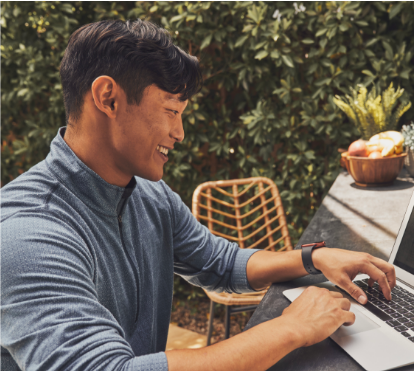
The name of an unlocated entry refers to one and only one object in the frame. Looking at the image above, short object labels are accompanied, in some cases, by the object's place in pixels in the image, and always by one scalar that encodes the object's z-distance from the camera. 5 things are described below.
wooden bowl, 1.85
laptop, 0.75
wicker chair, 1.76
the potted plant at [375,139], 1.87
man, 0.69
